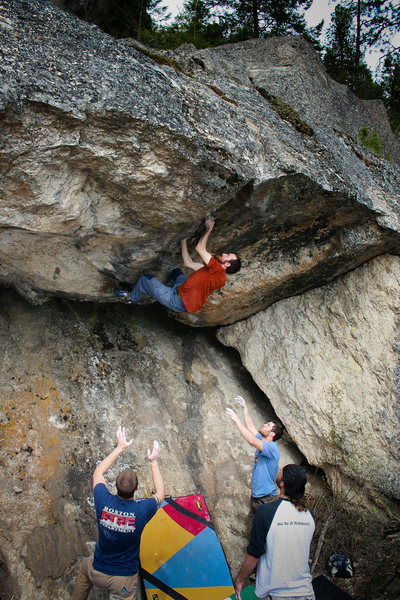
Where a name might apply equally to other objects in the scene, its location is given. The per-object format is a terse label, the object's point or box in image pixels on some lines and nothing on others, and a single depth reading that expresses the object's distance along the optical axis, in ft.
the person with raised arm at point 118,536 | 10.78
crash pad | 13.37
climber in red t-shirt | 14.15
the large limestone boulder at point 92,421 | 13.62
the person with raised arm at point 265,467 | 14.30
